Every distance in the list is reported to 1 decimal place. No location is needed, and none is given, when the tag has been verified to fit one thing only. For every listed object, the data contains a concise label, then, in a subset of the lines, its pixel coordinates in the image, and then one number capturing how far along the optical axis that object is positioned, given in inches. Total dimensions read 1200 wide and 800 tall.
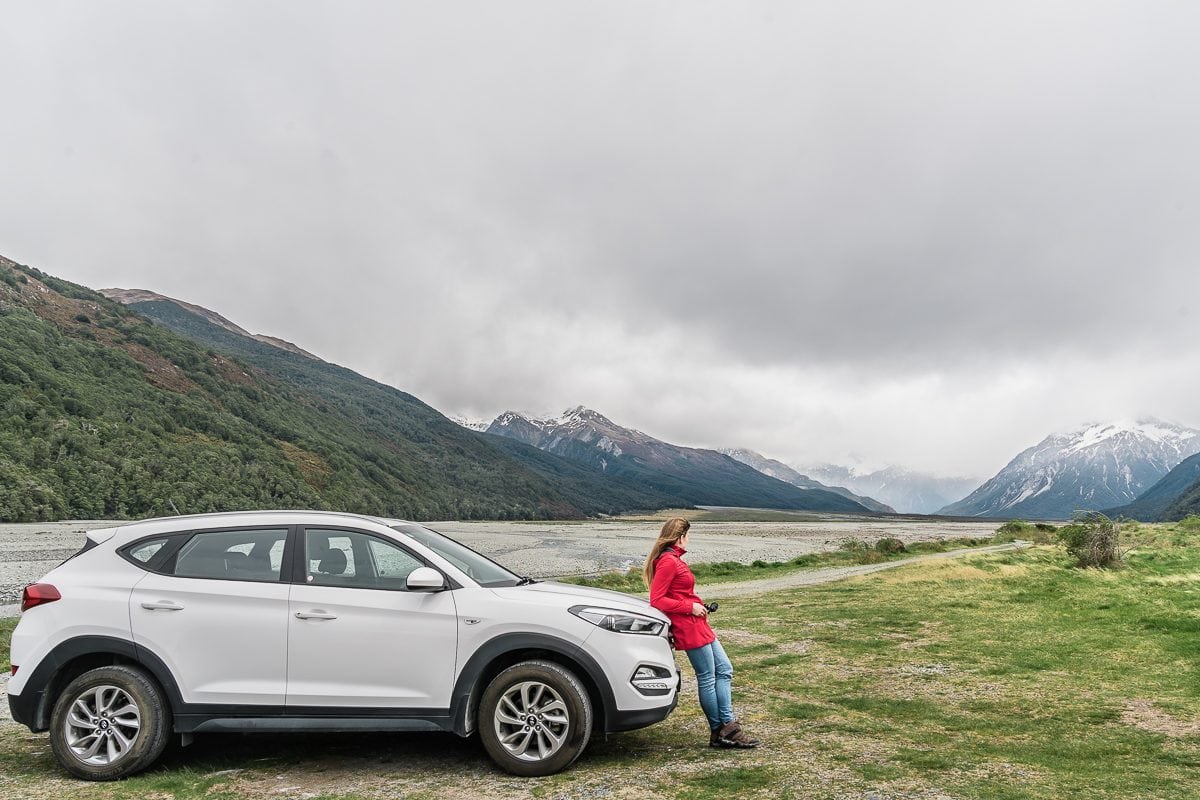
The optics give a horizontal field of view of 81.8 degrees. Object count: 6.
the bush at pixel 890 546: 1716.3
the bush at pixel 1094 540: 768.3
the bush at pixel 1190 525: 1636.3
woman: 235.1
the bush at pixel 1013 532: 2341.7
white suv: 210.2
